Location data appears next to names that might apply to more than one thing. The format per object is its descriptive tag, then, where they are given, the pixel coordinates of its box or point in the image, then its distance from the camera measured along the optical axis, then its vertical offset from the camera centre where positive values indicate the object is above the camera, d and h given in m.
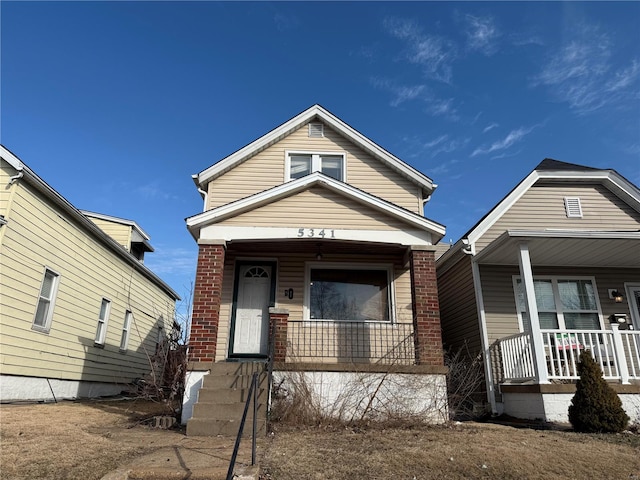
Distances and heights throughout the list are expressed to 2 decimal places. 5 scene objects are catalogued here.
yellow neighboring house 8.66 +1.83
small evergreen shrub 6.20 -0.33
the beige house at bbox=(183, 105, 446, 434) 7.45 +2.40
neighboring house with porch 8.05 +2.28
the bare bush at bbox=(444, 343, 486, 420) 7.70 -0.15
